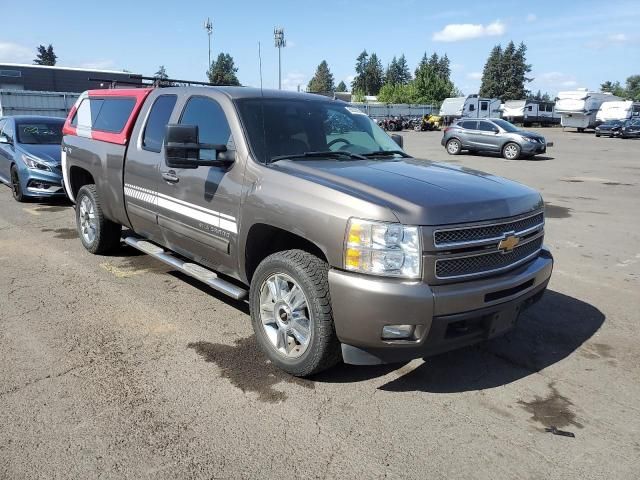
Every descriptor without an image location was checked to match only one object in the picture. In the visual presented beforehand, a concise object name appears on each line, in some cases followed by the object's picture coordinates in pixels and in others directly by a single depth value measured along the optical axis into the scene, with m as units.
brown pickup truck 2.99
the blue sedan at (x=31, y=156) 9.55
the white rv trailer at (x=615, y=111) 41.56
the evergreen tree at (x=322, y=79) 161.50
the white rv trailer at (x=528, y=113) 51.47
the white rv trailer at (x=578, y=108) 42.78
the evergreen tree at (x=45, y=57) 122.81
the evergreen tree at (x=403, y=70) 158.25
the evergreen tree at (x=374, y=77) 135.88
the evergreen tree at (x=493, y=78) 104.25
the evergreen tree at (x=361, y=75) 136.88
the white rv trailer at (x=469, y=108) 46.47
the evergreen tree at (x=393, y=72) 152.12
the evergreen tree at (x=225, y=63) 105.78
